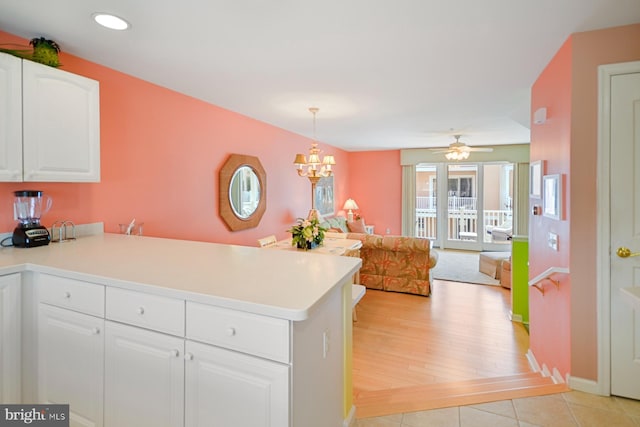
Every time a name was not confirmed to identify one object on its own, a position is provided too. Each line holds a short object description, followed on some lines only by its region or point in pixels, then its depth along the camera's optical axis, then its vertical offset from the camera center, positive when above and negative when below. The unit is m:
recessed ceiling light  1.82 +1.15
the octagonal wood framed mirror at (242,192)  3.80 +0.26
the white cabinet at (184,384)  1.13 -0.68
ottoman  5.39 -0.91
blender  1.97 -0.05
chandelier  3.80 +0.62
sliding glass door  7.60 +0.19
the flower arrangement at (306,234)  3.46 -0.25
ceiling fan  5.36 +1.06
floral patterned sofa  4.54 -0.77
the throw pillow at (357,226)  7.30 -0.34
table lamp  7.88 +0.14
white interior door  1.91 -0.04
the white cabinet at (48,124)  1.78 +0.55
